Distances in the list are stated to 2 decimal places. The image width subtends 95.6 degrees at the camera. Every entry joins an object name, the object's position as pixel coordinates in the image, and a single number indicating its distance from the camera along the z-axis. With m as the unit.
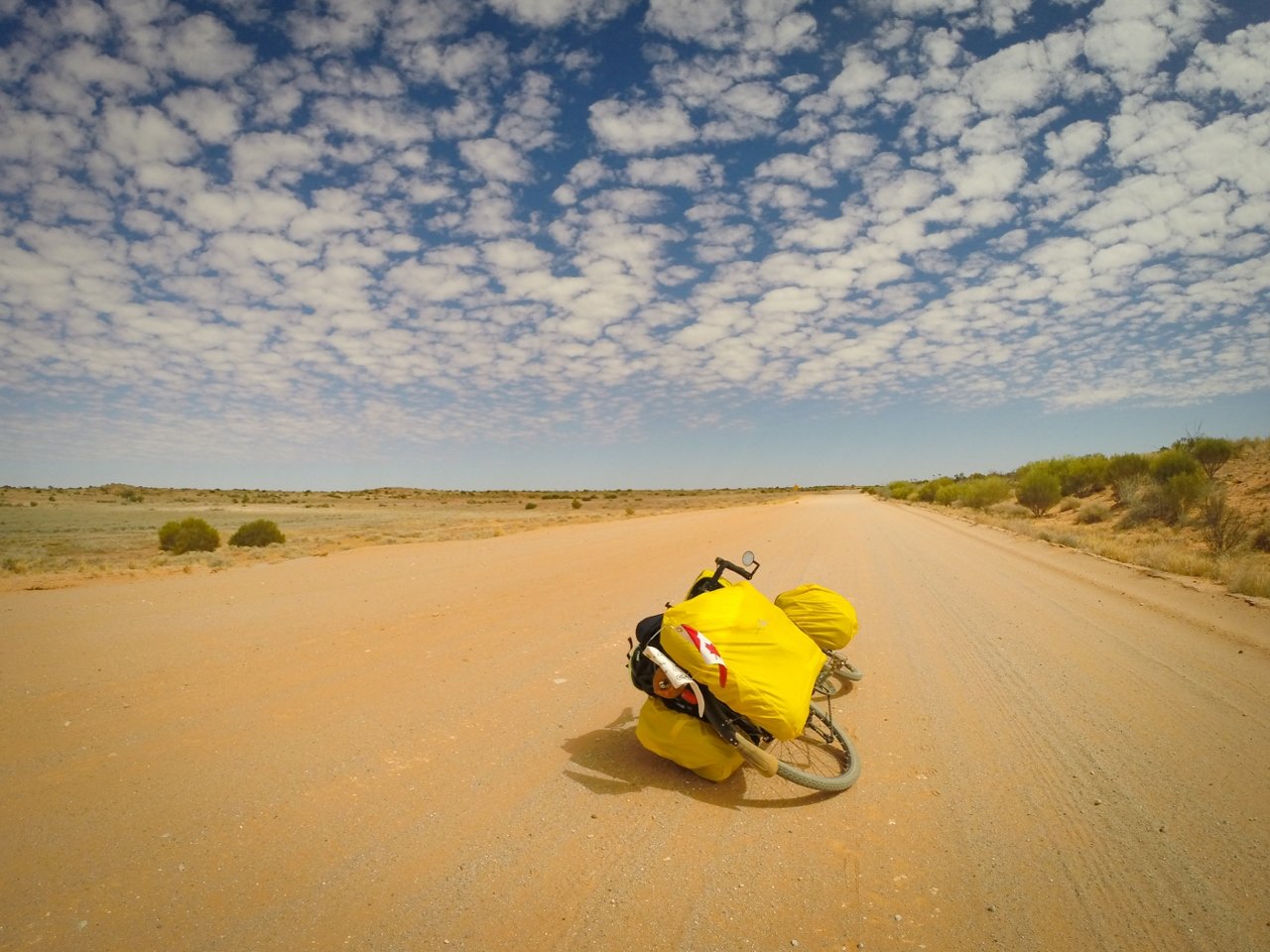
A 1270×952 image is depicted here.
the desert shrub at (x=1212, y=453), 22.62
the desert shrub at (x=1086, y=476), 27.14
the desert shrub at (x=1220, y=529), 12.70
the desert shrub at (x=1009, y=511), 27.70
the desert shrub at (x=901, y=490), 58.12
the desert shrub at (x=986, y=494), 33.25
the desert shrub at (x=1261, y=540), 12.62
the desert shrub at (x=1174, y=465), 20.72
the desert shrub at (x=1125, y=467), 24.55
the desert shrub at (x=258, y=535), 19.84
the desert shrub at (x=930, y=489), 47.33
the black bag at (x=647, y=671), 3.44
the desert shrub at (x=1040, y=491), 26.95
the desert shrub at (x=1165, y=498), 17.31
